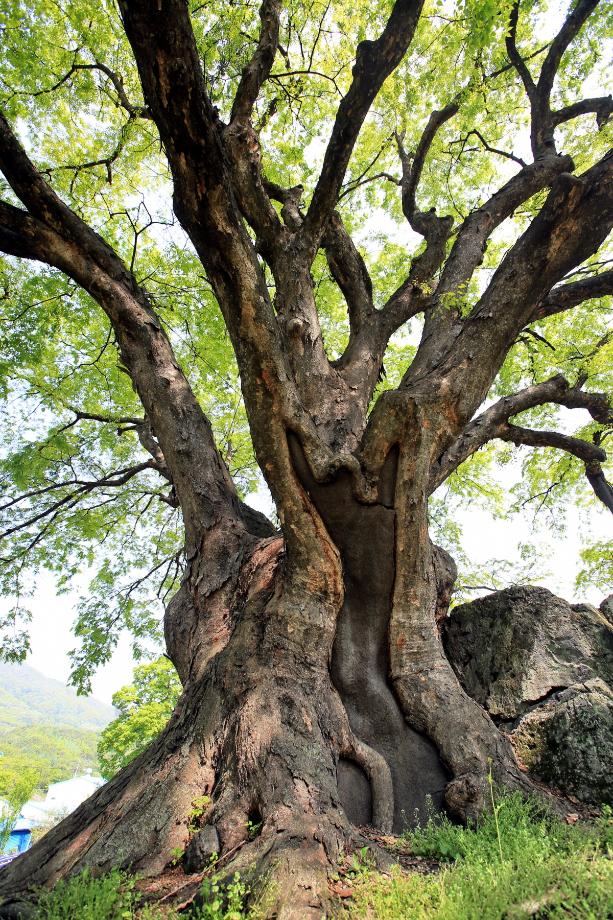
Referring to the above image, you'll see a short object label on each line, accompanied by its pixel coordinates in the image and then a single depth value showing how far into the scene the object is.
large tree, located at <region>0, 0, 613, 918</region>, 2.72
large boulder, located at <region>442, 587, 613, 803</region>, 3.38
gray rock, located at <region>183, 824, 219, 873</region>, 2.19
